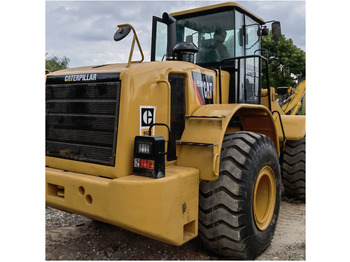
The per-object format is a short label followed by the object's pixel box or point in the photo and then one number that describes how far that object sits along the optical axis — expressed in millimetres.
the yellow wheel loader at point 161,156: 2865
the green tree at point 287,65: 20750
